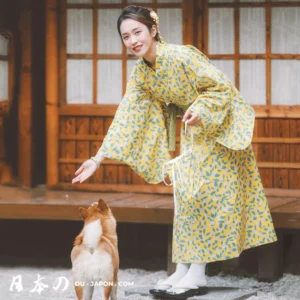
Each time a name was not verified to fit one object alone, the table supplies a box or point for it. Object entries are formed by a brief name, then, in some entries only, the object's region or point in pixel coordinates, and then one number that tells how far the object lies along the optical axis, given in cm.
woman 968
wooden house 1258
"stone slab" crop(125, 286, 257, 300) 1014
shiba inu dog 891
